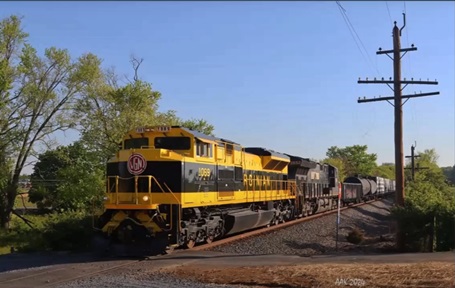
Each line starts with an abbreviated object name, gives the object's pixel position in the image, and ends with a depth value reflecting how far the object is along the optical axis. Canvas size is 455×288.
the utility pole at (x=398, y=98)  20.28
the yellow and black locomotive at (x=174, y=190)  14.19
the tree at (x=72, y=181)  29.98
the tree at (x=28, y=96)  31.36
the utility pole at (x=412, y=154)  61.93
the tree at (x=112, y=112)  33.88
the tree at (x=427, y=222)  16.42
